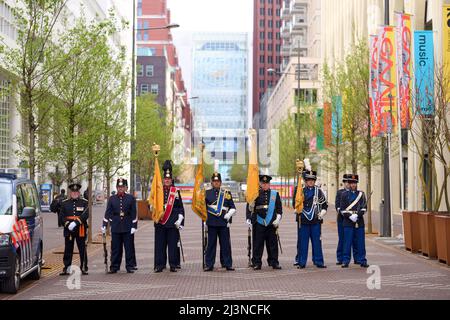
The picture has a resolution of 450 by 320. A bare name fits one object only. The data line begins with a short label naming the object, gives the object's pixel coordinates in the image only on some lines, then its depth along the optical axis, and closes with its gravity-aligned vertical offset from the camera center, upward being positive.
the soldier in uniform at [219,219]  18.06 -0.28
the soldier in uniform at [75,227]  17.27 -0.41
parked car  13.75 -0.43
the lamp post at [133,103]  32.06 +4.10
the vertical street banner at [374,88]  28.22 +3.62
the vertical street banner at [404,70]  25.61 +3.78
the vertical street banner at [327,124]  39.25 +3.53
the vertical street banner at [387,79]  27.75 +3.82
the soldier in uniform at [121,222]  17.72 -0.32
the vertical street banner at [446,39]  26.61 +4.92
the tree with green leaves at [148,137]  47.73 +3.79
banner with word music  24.87 +4.24
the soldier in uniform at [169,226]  17.95 -0.41
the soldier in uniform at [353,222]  18.58 -0.36
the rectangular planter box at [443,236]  18.59 -0.67
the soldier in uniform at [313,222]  18.44 -0.35
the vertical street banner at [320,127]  41.88 +3.55
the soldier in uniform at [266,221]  18.25 -0.33
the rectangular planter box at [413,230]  22.39 -0.65
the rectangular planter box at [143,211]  44.46 -0.28
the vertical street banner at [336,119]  35.69 +3.47
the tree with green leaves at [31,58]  20.38 +3.35
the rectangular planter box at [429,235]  20.61 -0.70
